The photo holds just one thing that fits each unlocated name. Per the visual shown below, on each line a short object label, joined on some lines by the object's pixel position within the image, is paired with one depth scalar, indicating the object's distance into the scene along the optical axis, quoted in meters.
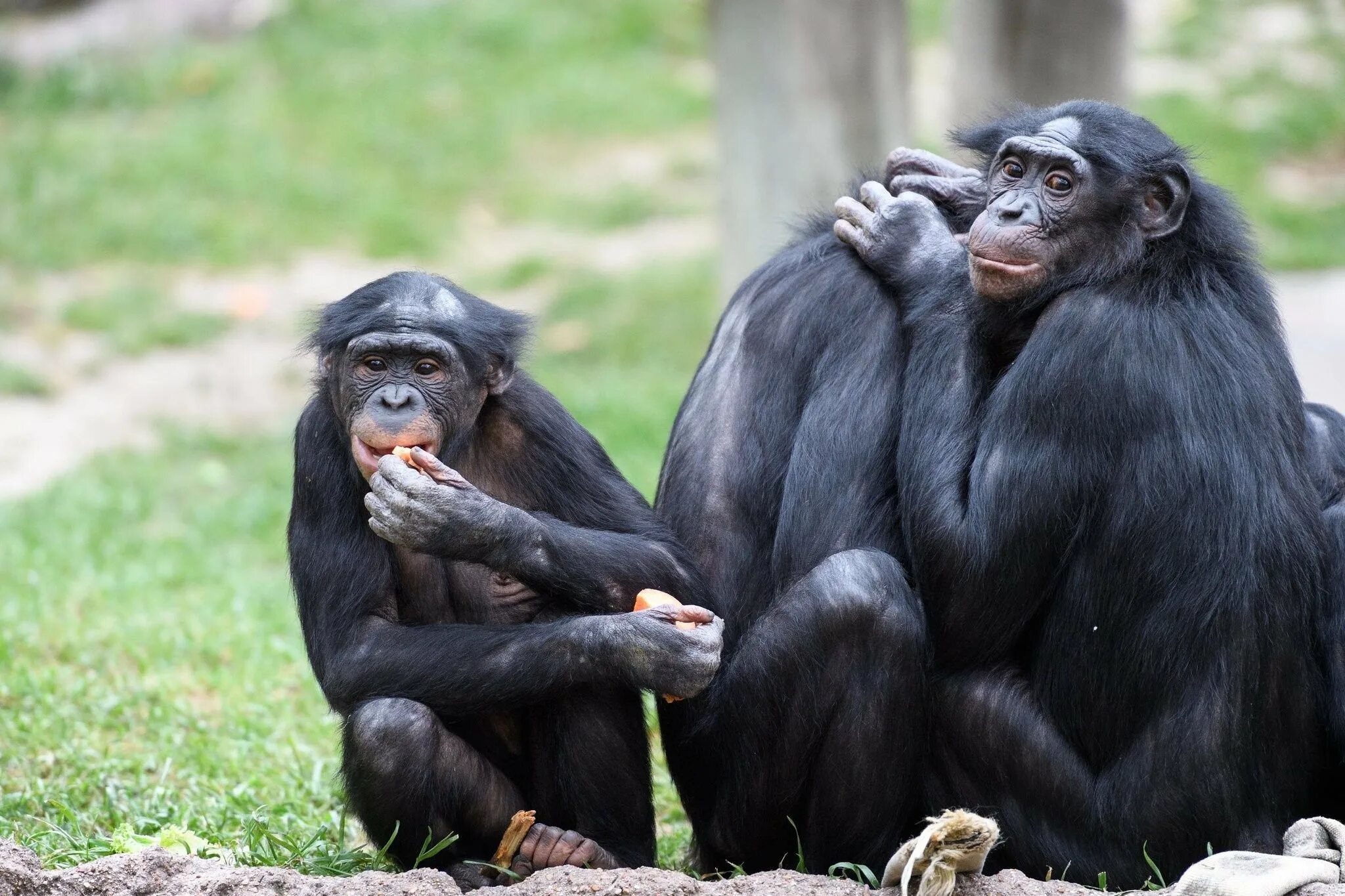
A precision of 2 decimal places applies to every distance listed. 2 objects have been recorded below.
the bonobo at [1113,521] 9.28
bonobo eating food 9.44
